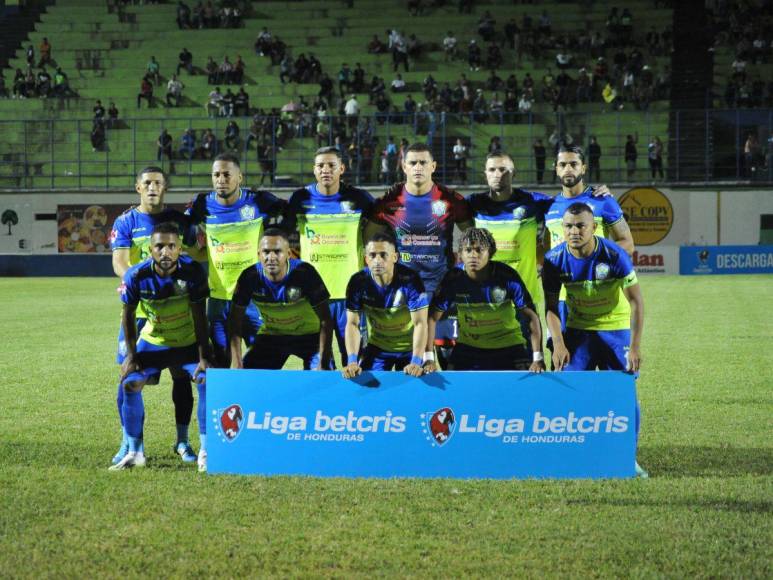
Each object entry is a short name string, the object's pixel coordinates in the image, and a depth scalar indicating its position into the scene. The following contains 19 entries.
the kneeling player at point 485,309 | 7.05
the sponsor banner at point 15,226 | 36.12
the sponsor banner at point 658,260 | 33.75
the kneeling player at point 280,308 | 7.20
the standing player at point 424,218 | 7.92
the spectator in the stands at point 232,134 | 35.38
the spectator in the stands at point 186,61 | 40.00
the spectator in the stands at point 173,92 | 38.31
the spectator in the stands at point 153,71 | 39.75
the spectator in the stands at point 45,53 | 41.16
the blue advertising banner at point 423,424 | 6.53
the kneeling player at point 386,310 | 7.09
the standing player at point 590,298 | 6.97
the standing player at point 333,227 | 8.13
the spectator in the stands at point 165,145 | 35.38
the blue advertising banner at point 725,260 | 33.69
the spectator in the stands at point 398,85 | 37.84
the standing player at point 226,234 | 7.80
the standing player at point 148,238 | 7.44
